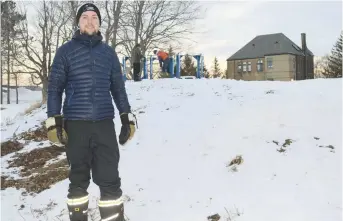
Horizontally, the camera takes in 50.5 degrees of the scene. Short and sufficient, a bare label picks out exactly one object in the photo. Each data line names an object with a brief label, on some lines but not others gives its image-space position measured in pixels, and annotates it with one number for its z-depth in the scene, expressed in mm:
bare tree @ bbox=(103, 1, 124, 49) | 29219
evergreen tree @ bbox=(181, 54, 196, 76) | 50062
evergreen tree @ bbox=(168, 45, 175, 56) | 36609
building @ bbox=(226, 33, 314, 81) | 55719
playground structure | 19266
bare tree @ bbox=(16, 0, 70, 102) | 31219
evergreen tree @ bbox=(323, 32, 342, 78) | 56119
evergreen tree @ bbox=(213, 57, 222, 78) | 79550
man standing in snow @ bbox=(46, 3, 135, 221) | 3518
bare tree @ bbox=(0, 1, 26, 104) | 32250
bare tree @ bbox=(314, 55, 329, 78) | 78650
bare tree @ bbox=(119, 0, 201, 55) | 33719
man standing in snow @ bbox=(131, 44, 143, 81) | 17516
